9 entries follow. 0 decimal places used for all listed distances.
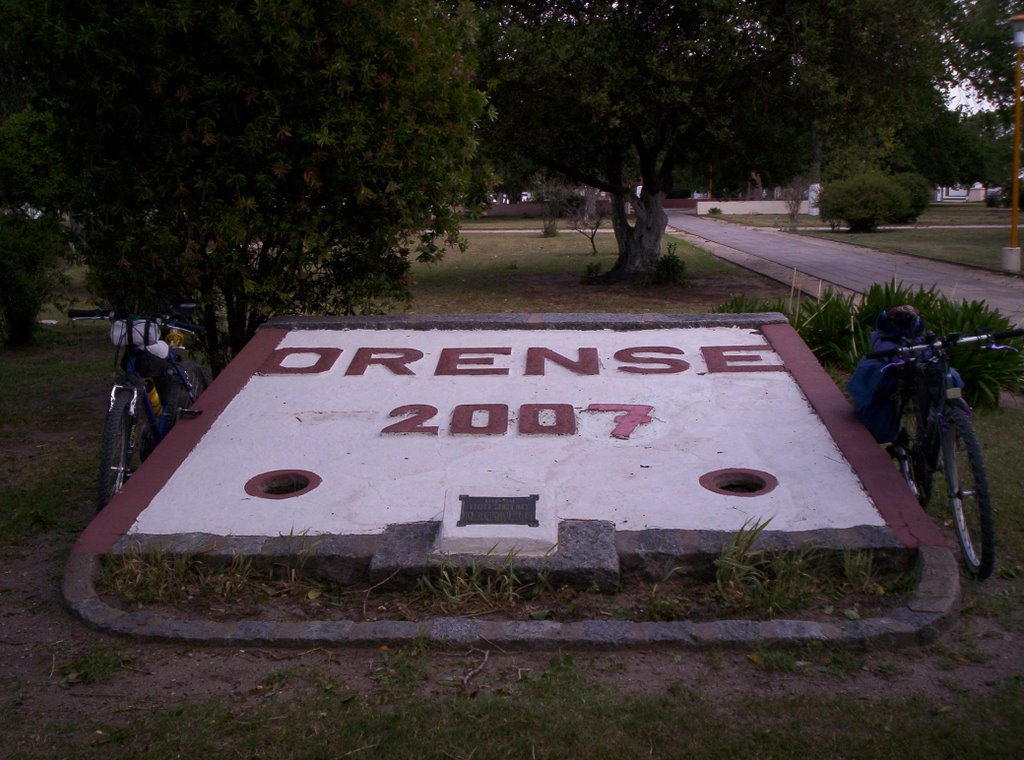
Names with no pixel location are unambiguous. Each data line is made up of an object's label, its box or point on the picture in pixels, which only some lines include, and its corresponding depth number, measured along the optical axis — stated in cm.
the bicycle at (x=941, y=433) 461
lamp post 2068
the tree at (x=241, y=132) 708
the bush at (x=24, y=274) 1227
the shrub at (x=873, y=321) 831
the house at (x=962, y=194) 7719
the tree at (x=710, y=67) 1544
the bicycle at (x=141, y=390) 546
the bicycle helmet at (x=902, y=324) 555
